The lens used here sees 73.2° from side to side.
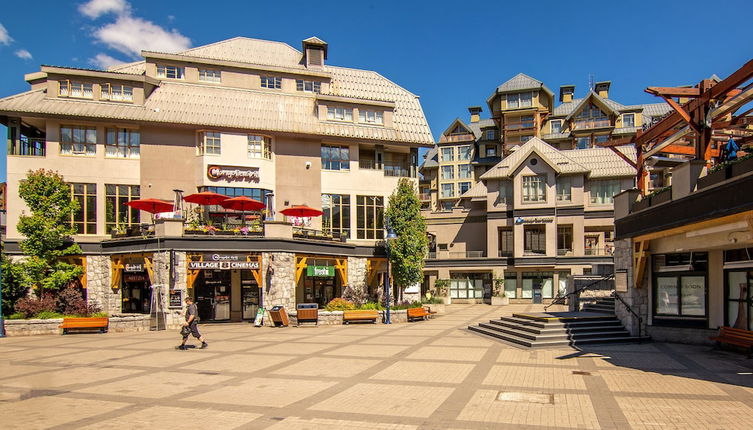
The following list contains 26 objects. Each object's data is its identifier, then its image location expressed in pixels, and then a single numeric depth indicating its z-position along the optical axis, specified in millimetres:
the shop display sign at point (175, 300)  24722
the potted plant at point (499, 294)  42812
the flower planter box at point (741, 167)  11730
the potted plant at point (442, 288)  44812
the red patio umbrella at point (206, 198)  26828
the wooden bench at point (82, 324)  23078
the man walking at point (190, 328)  17569
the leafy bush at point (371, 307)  27109
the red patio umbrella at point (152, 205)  26859
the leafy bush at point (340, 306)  26367
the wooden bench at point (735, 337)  14242
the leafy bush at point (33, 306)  23828
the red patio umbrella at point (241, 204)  27359
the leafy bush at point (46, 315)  23609
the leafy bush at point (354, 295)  28752
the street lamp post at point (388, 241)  25984
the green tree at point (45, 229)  26312
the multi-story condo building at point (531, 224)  43062
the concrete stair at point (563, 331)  17773
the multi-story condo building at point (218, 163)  27016
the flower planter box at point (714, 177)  12763
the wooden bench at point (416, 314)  27047
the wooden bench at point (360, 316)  25584
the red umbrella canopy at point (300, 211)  29134
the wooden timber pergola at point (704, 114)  14445
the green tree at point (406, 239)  31281
